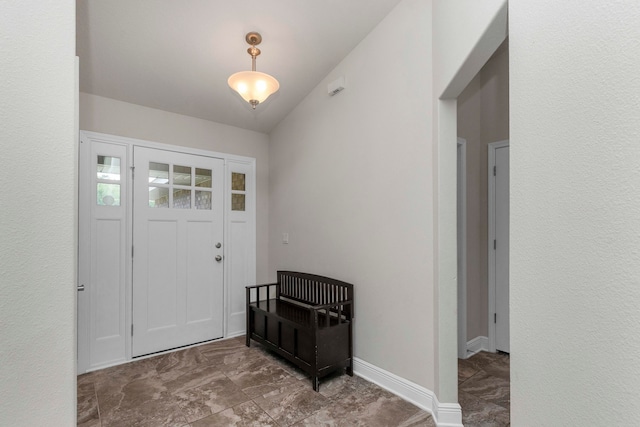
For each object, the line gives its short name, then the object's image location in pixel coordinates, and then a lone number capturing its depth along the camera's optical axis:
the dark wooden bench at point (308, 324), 2.42
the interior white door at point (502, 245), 2.99
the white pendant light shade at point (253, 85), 2.11
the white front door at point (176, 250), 3.08
